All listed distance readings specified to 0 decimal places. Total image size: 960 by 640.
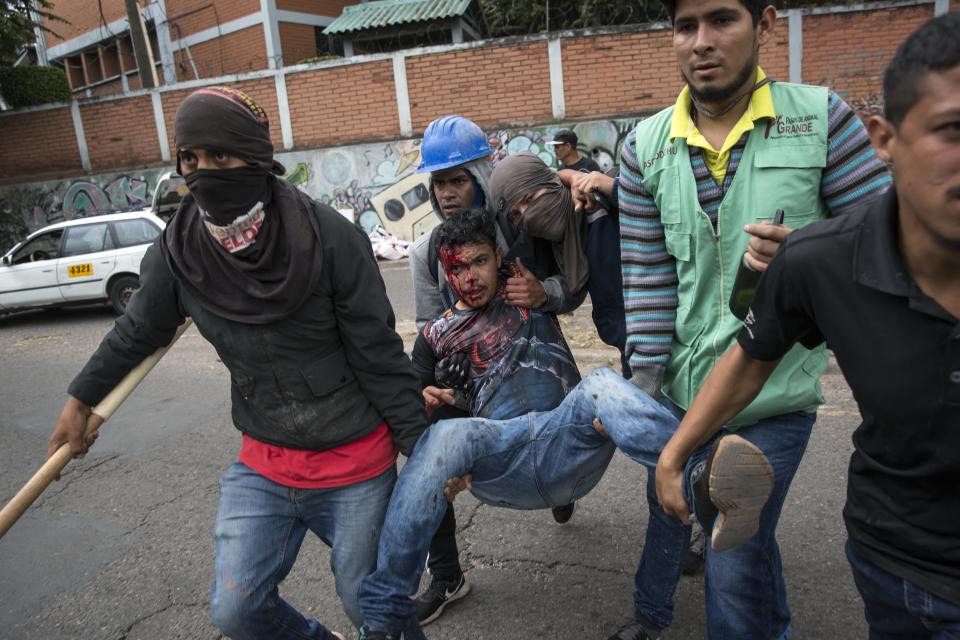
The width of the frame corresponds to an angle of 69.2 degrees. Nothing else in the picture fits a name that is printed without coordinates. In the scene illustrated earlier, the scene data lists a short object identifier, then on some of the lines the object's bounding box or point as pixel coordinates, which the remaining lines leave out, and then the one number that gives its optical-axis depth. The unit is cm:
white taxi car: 998
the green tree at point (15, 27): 1570
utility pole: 1650
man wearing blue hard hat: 275
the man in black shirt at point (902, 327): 114
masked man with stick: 192
